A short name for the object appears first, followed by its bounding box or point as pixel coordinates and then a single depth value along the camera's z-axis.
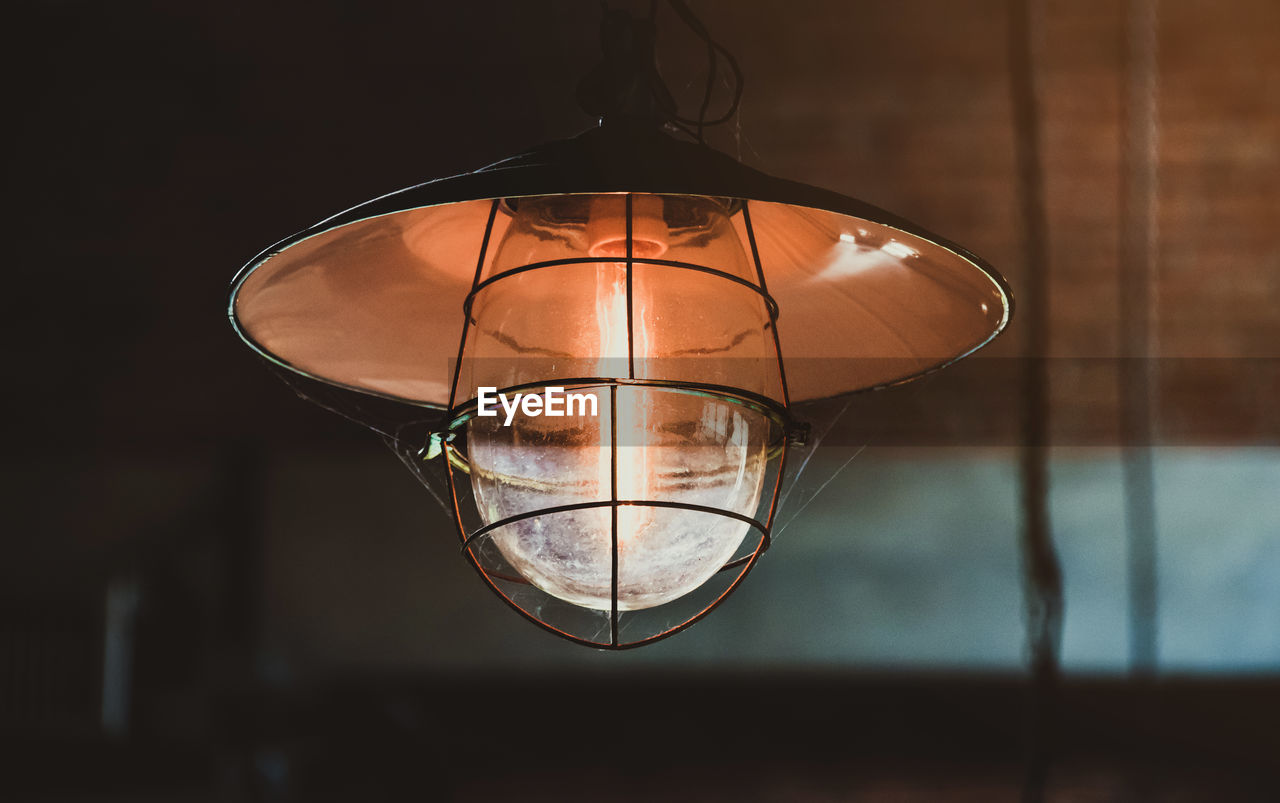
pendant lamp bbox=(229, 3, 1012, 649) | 1.04
